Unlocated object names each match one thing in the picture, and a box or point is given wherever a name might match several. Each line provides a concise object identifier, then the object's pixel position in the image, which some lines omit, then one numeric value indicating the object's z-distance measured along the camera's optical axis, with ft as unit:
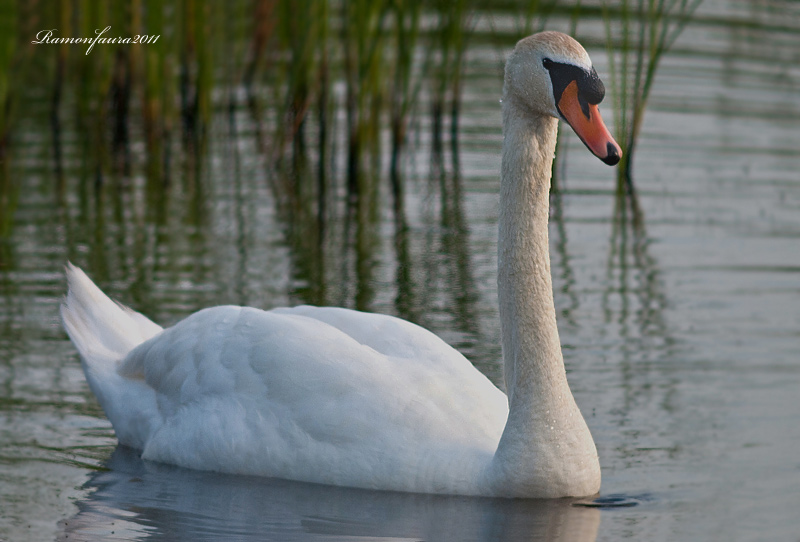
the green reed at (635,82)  77.51
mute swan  40.73
